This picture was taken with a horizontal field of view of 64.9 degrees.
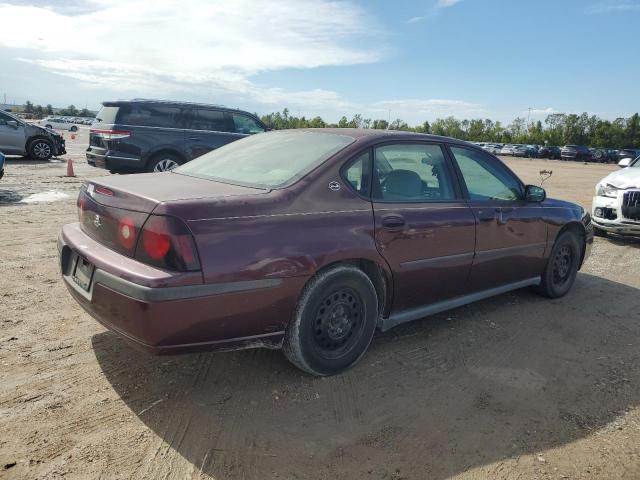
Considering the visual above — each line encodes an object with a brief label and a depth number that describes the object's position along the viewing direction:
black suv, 9.80
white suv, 7.63
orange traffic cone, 12.70
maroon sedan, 2.62
